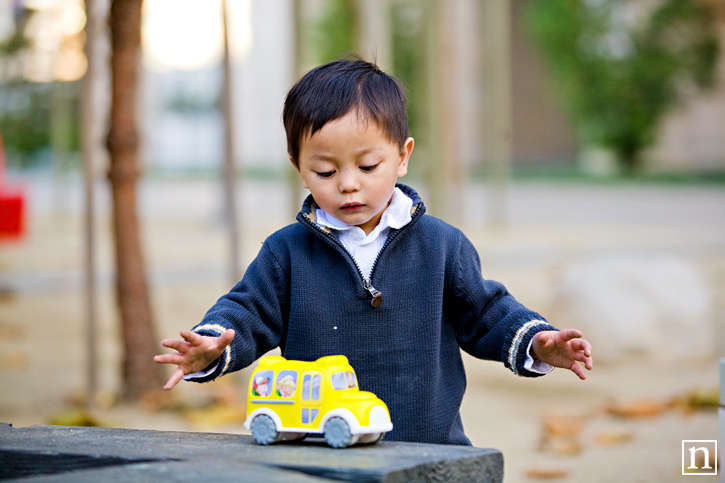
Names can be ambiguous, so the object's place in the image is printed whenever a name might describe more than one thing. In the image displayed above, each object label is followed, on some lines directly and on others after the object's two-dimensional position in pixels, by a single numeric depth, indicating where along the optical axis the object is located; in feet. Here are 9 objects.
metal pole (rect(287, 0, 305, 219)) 15.92
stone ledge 4.38
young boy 5.82
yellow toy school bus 5.10
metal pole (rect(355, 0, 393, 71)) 24.94
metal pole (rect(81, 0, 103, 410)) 14.25
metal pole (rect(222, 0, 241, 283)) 14.78
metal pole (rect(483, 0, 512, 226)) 41.68
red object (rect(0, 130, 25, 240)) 17.20
